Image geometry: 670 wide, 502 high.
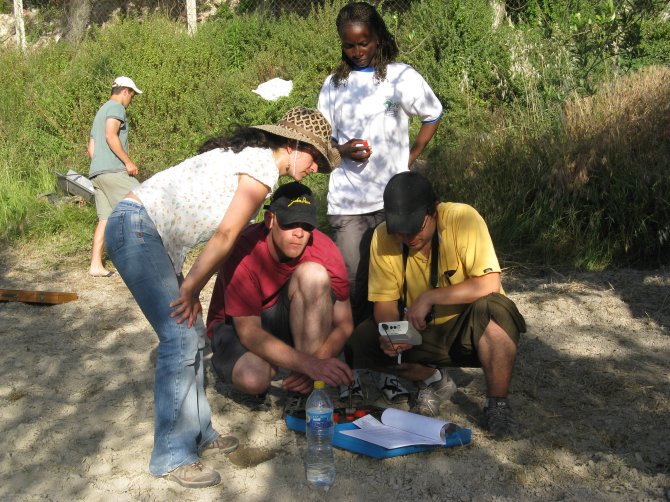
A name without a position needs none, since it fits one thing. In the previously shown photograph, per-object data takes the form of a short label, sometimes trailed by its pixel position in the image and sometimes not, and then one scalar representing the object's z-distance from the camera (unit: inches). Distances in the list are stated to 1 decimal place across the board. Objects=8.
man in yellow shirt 160.7
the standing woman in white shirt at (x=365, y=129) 190.9
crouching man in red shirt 161.9
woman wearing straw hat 136.3
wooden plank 263.3
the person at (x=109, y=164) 305.9
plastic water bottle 146.4
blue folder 152.3
